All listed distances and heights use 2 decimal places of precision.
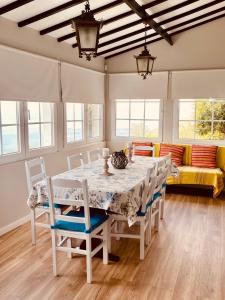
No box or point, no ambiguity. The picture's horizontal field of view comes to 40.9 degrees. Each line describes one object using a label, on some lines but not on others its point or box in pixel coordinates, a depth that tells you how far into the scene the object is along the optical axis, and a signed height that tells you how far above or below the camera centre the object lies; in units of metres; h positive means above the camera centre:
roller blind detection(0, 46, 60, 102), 3.49 +0.54
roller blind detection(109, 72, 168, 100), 5.86 +0.65
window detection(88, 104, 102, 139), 5.84 -0.04
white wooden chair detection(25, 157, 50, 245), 3.22 -0.71
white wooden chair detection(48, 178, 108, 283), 2.47 -0.93
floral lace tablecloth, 2.68 -0.65
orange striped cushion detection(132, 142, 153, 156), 5.69 -0.62
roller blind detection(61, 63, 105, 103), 4.70 +0.60
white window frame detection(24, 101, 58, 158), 3.95 -0.39
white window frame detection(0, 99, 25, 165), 3.80 -0.23
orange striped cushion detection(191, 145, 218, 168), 5.43 -0.67
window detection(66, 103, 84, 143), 5.02 -0.06
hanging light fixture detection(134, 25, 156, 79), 3.57 +0.67
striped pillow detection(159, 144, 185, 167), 5.57 -0.61
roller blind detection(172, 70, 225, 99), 5.48 +0.65
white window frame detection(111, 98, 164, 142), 6.01 -0.25
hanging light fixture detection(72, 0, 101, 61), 2.27 +0.67
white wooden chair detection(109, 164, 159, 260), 2.94 -0.92
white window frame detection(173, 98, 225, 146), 5.84 -0.33
